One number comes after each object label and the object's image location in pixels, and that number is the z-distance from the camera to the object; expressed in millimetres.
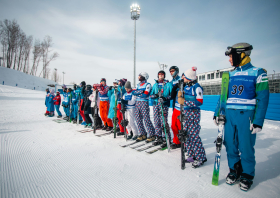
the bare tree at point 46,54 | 42209
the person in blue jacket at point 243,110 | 1928
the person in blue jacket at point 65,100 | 8413
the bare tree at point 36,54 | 42206
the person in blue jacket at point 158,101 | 3744
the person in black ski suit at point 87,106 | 6527
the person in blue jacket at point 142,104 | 4160
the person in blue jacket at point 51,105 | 9445
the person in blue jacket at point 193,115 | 2771
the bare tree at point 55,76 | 73281
